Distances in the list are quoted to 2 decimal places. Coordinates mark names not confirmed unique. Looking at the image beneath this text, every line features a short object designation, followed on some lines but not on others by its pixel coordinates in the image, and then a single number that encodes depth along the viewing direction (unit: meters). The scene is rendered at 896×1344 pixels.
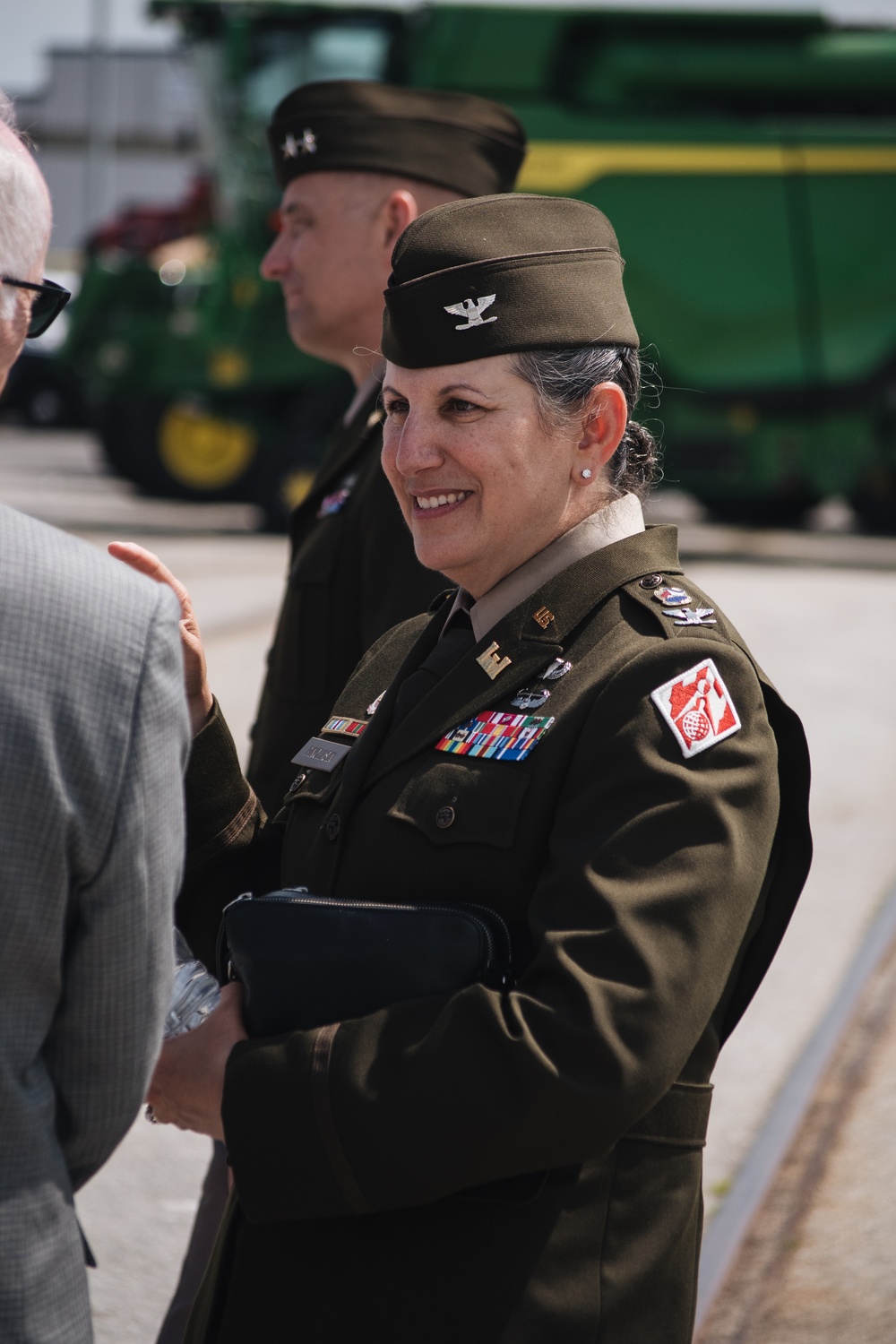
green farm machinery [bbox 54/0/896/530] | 22.67
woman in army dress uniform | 2.73
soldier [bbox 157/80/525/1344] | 4.76
